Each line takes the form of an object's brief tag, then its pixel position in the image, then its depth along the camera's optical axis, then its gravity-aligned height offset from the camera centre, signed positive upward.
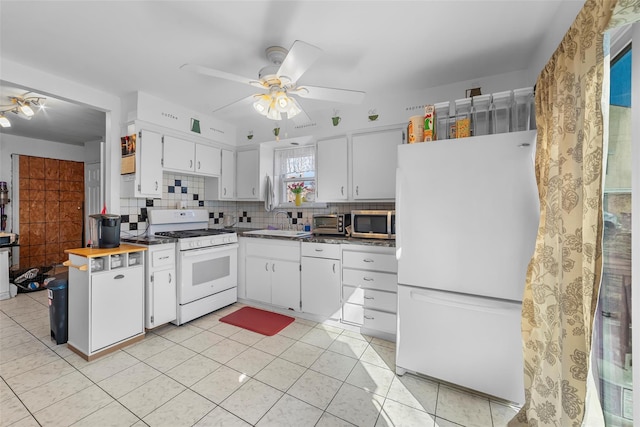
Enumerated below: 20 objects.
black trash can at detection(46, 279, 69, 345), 2.41 -0.89
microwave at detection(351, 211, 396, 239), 2.63 -0.12
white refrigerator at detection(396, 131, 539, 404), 1.65 -0.28
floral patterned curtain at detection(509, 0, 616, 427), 1.02 -0.07
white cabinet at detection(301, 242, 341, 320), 2.79 -0.72
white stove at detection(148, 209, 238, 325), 2.84 -0.58
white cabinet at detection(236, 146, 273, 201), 3.78 +0.59
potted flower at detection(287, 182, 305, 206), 3.68 +0.29
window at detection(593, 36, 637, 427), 1.09 -0.22
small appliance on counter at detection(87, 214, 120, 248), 2.42 -0.18
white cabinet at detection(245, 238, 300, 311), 3.03 -0.72
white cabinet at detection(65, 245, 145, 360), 2.19 -0.77
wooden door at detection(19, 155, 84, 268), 4.46 +0.04
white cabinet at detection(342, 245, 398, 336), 2.51 -0.74
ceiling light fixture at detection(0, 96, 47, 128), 2.97 +1.25
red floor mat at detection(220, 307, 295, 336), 2.76 -1.21
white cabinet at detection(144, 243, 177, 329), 2.61 -0.75
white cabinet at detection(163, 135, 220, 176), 3.18 +0.71
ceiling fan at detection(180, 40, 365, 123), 1.70 +0.91
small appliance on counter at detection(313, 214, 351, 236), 2.96 -0.13
